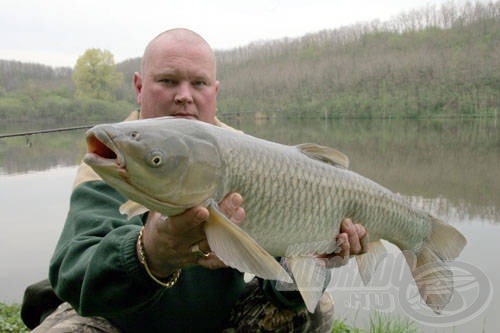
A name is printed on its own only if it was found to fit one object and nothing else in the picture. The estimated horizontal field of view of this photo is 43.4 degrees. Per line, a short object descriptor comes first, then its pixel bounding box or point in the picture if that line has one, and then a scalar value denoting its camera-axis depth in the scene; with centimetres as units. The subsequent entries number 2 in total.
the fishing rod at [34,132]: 217
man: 75
